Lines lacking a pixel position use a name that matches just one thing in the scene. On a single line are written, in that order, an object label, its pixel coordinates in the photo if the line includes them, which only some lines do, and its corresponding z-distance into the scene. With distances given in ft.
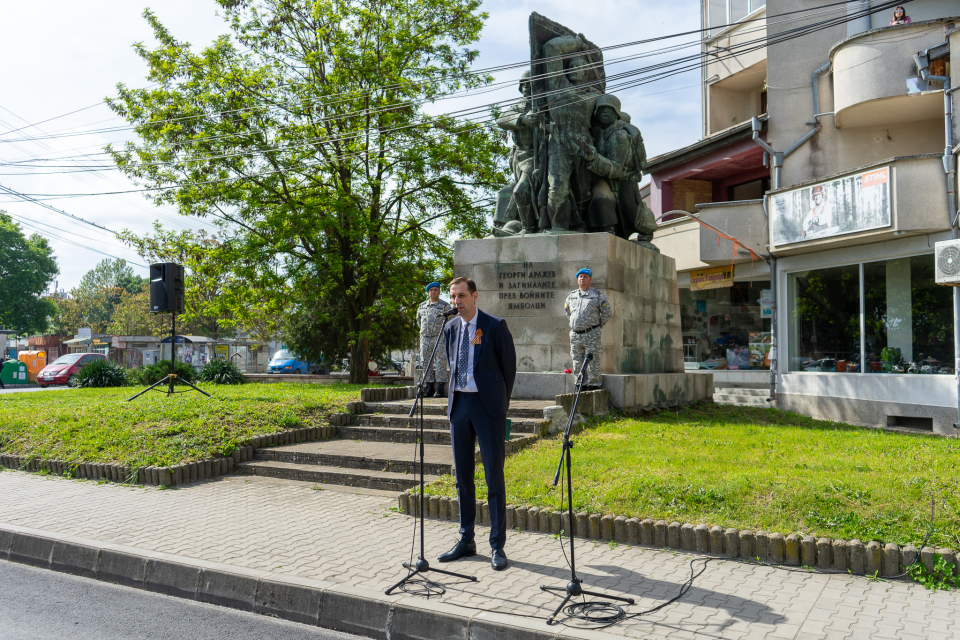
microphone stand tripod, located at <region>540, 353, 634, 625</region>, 15.08
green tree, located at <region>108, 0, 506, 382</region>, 75.10
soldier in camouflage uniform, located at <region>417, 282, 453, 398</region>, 35.91
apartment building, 53.42
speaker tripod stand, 48.18
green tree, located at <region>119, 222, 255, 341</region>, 79.05
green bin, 117.19
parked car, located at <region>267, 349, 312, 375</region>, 145.07
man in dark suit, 18.04
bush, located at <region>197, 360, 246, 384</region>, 76.54
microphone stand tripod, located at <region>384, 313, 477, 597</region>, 16.81
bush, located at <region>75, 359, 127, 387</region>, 73.82
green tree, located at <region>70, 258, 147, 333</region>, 243.40
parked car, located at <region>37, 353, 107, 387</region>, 113.50
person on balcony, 61.36
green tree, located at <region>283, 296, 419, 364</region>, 95.25
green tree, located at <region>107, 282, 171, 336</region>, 196.65
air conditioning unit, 44.55
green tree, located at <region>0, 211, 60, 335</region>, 194.39
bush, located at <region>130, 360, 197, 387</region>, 70.38
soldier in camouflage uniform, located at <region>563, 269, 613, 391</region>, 35.88
